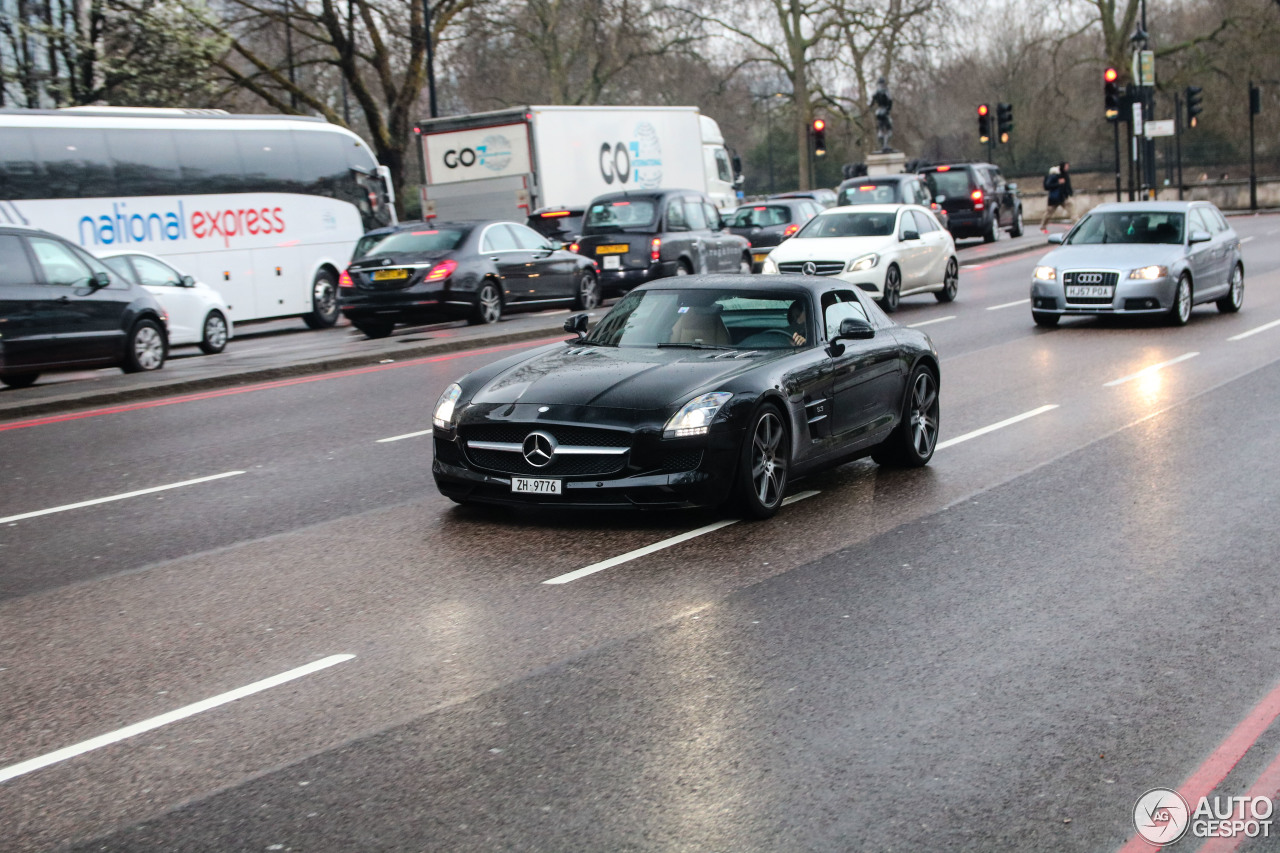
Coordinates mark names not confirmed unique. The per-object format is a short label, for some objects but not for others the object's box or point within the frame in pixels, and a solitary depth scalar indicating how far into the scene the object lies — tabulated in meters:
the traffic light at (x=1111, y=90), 44.25
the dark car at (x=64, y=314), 16.73
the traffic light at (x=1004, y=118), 50.56
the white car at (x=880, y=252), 23.22
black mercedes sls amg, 8.20
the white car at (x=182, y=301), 21.88
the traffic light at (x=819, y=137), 51.06
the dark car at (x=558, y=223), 33.00
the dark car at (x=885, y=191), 34.19
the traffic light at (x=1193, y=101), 53.25
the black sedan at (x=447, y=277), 22.97
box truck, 33.72
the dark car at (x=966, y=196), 43.47
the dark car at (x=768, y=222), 34.78
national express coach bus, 23.44
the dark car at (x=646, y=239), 26.98
